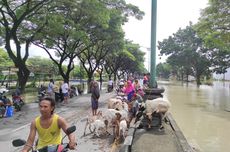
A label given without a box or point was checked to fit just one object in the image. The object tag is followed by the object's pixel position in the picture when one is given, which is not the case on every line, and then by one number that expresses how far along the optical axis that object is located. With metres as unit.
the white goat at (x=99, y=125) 5.06
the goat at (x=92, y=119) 5.45
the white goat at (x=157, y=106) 4.43
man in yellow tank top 2.17
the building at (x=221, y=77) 45.93
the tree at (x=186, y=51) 30.87
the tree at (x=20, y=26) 9.74
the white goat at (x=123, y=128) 4.56
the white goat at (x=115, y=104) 5.36
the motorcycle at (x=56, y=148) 2.10
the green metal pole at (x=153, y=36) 4.94
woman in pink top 7.25
